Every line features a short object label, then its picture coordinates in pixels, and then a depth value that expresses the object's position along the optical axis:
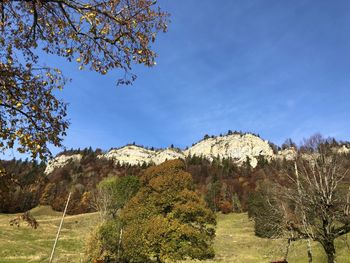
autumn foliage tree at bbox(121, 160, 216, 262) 24.64
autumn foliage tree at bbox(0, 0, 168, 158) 6.74
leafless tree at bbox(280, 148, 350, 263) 17.95
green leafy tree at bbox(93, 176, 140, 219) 46.64
